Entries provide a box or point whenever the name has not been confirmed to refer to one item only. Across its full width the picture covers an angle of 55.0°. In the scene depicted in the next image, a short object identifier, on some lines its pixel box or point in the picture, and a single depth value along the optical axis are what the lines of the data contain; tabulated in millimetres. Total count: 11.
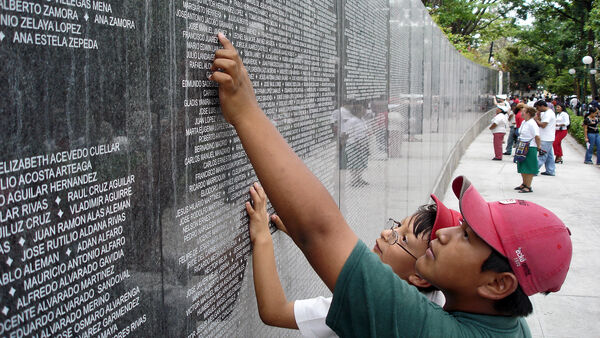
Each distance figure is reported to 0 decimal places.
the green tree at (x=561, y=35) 34859
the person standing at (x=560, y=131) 16406
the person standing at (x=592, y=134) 15945
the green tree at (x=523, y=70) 66500
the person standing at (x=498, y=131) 17094
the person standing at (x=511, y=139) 18422
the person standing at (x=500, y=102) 18650
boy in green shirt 1352
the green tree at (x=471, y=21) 25969
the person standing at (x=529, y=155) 11461
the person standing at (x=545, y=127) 13422
